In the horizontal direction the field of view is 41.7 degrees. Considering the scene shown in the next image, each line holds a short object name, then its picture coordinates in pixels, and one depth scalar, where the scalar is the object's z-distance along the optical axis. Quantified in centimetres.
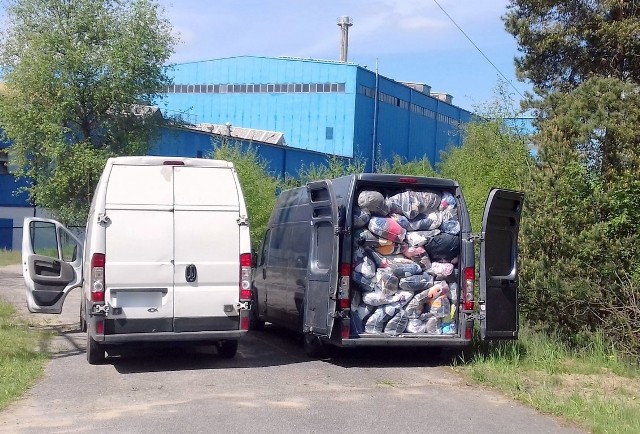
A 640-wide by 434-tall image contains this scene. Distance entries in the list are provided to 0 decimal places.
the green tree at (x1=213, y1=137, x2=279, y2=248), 2373
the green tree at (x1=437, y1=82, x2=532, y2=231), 1784
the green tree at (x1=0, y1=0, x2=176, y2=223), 2273
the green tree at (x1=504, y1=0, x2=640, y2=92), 1578
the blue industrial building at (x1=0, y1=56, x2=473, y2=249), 4591
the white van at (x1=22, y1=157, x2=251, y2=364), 1026
